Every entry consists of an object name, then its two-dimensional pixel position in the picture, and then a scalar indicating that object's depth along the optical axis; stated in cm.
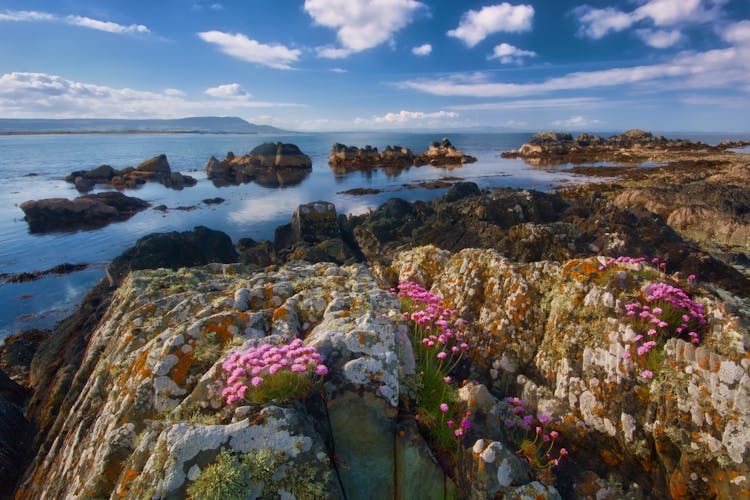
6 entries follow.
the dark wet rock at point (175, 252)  1862
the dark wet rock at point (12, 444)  659
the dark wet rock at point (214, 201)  5020
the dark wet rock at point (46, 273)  2419
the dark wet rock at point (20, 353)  1384
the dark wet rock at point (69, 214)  3797
